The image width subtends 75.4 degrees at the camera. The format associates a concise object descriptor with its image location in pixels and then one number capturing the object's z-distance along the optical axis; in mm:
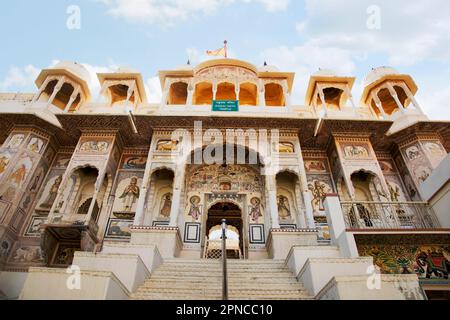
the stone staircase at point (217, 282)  5055
